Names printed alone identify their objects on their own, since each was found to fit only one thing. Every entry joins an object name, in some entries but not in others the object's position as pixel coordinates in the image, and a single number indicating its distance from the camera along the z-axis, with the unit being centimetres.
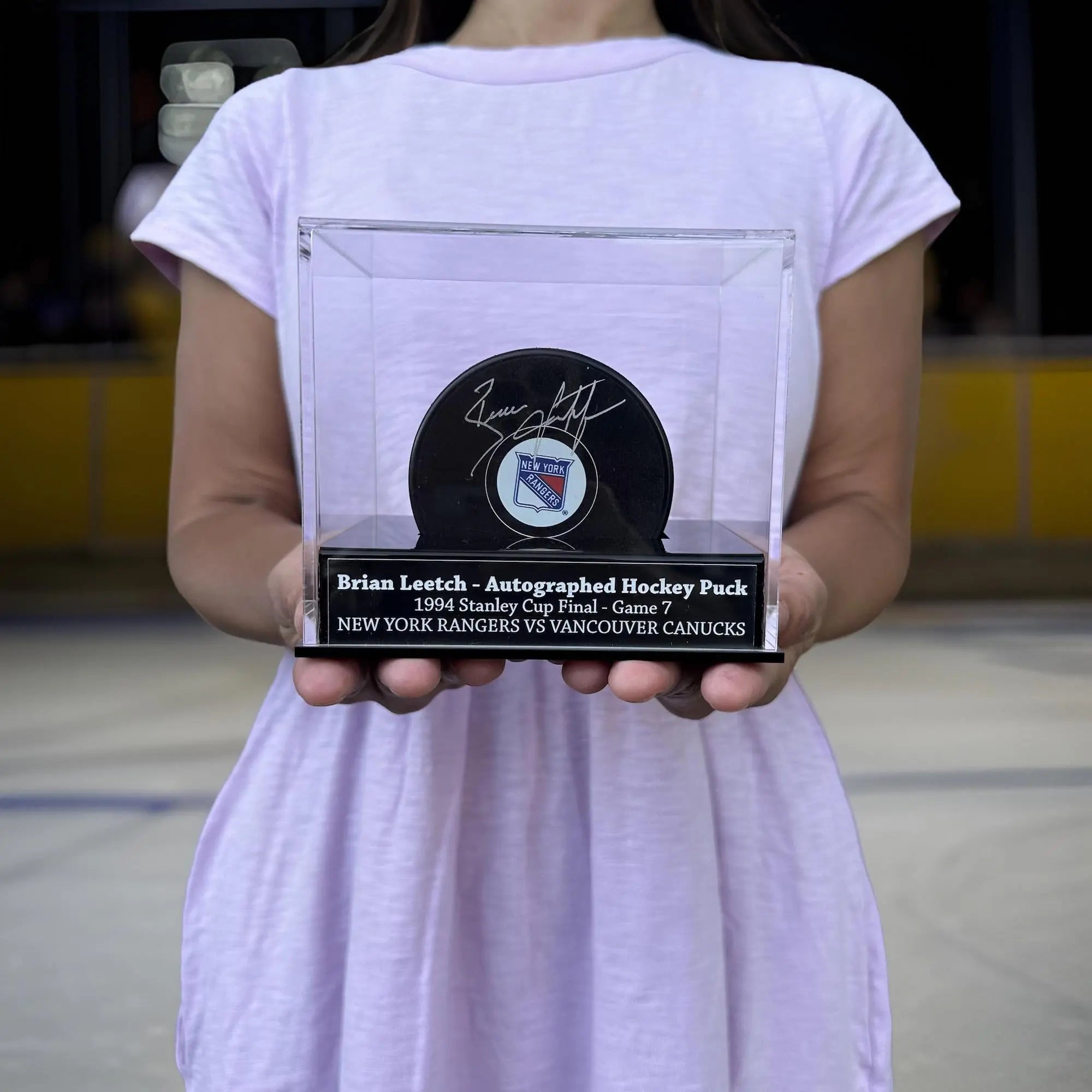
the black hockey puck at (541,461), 72
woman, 77
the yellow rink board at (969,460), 652
